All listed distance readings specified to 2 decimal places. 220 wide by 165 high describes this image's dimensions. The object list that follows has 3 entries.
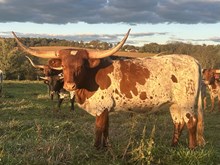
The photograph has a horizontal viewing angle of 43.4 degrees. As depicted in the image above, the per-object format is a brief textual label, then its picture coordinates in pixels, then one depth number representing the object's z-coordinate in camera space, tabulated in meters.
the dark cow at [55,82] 12.97
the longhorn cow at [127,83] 5.96
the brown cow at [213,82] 15.43
